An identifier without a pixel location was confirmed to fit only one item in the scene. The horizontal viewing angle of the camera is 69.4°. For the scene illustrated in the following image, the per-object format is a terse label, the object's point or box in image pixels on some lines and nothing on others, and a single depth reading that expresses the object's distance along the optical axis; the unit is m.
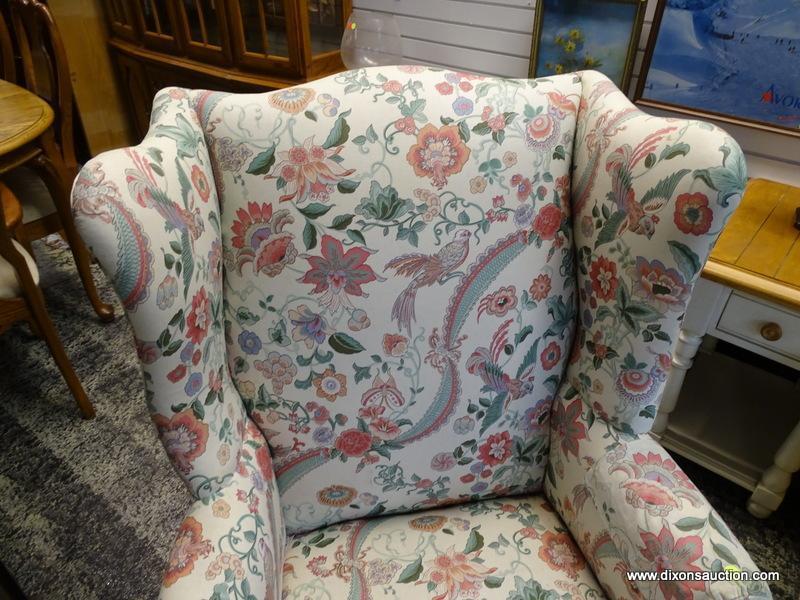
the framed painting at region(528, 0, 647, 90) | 1.12
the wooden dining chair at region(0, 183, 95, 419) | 1.25
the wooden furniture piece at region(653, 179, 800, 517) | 0.94
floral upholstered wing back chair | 0.62
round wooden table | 1.28
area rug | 1.19
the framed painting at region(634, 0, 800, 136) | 0.98
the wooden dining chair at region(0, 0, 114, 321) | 1.48
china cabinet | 1.52
